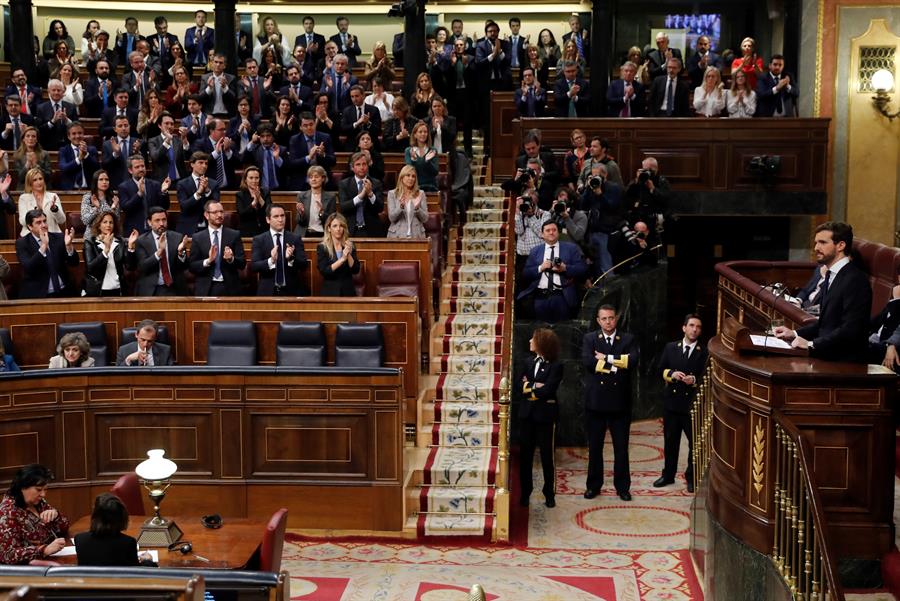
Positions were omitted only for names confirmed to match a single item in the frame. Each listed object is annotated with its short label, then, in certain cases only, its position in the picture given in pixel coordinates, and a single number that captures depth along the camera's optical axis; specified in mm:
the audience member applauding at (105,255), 8984
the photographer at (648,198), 10836
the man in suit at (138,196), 9898
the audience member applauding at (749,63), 12500
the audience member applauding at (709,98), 12453
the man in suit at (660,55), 13177
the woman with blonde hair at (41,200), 9539
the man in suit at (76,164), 10875
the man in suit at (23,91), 12109
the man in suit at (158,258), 8984
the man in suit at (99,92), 12711
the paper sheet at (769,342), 5691
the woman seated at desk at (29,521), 5520
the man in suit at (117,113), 11812
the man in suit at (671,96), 12562
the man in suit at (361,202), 9891
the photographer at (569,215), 10266
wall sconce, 12859
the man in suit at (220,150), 10758
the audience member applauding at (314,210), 9906
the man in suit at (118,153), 10859
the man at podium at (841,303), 5395
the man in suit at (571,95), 12578
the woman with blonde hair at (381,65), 12688
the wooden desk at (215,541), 5445
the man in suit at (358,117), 11617
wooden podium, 5234
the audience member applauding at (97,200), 9766
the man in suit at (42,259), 8898
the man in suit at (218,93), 12328
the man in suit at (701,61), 13141
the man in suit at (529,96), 12562
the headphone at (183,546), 5547
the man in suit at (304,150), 10867
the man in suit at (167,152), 10719
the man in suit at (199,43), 15102
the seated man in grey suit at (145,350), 7980
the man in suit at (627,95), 12594
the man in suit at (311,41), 14195
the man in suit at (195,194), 9836
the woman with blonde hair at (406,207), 9742
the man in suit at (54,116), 11789
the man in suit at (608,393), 8328
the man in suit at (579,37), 14087
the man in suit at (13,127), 11461
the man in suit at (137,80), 12594
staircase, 7812
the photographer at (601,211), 10586
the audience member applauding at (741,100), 12484
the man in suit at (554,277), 9805
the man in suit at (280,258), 8941
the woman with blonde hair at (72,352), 7791
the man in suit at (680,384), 8492
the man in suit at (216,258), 8992
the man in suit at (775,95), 12516
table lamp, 5656
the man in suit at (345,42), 14773
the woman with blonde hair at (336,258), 8812
